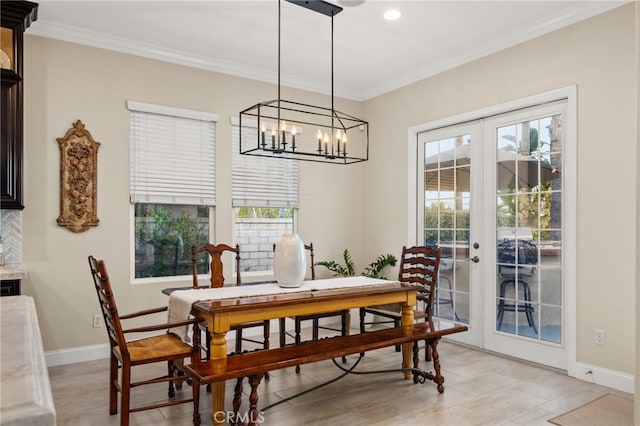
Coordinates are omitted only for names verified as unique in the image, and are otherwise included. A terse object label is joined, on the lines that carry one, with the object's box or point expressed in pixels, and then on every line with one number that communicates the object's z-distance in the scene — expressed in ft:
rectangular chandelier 16.88
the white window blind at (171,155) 14.70
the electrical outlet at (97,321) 13.82
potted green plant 17.99
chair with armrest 8.45
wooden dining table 8.73
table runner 9.80
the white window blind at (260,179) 16.70
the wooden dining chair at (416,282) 12.82
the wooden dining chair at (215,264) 12.84
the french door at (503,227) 13.07
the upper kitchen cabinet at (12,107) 12.10
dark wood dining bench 8.20
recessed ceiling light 12.22
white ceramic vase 10.54
